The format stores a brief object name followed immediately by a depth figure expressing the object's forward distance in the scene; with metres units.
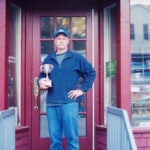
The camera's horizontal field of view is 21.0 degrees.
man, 5.13
